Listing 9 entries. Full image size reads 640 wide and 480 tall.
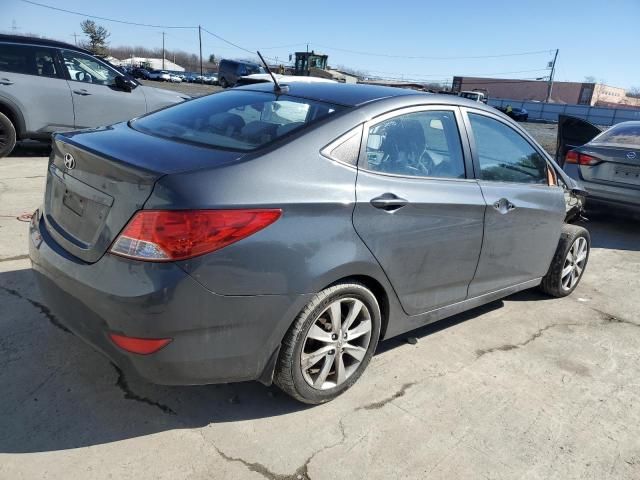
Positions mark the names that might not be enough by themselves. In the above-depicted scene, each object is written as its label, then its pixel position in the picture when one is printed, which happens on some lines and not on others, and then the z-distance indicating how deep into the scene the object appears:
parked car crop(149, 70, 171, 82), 61.08
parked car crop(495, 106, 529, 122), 38.61
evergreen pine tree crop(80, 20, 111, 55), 76.06
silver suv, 7.18
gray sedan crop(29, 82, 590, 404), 2.06
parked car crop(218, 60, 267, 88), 41.34
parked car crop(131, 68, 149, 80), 57.53
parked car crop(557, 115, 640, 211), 6.41
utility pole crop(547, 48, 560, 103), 71.69
